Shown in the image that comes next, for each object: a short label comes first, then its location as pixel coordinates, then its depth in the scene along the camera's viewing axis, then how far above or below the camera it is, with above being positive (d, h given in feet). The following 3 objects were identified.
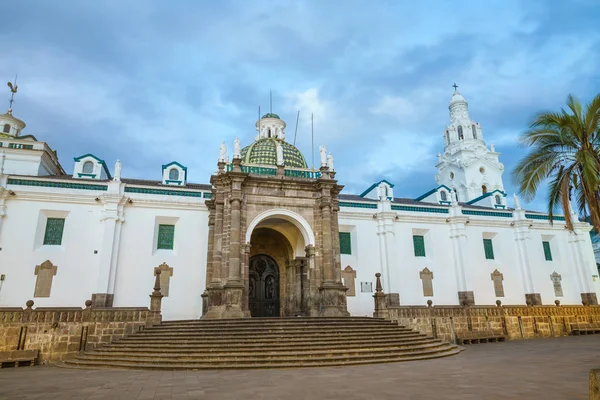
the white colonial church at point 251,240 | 72.64 +16.20
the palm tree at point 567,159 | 48.14 +19.00
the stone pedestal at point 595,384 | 16.61 -2.97
